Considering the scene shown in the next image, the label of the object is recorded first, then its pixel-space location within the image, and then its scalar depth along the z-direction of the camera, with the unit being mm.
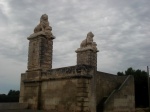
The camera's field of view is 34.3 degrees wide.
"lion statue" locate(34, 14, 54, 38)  15331
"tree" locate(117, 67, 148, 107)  25750
